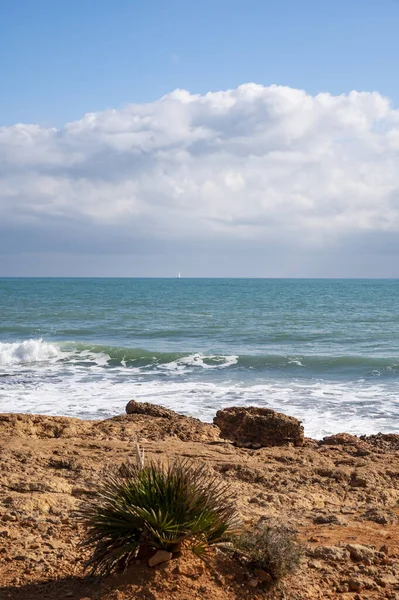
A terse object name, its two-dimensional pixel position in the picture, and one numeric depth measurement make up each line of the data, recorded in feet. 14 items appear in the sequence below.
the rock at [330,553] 17.28
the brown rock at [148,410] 40.55
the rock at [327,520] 21.11
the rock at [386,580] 16.25
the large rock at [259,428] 35.24
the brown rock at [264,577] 14.71
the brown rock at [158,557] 14.62
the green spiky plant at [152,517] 14.61
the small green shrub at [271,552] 14.85
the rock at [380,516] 21.70
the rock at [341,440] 34.60
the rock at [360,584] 15.84
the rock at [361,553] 17.39
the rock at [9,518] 19.76
